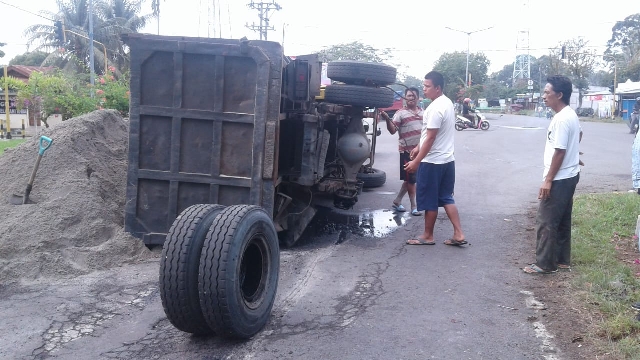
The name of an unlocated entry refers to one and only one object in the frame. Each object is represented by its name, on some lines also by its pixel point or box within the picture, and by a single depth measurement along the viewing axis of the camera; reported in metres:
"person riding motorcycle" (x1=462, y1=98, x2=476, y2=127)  30.17
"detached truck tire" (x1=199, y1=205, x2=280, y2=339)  4.05
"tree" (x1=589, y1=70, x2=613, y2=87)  75.16
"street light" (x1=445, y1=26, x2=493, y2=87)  56.17
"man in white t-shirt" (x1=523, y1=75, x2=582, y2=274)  5.80
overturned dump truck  4.16
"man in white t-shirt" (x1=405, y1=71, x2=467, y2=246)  6.87
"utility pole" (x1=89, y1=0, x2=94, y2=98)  26.21
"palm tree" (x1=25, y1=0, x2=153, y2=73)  39.31
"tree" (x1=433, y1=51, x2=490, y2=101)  60.44
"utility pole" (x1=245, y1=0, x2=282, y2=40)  41.50
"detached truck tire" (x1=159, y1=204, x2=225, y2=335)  4.11
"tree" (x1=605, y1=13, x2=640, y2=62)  77.62
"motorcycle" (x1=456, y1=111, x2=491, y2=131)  29.67
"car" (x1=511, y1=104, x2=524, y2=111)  72.68
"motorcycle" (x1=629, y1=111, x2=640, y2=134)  23.95
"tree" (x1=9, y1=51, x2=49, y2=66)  53.28
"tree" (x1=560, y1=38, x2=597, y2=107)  64.62
